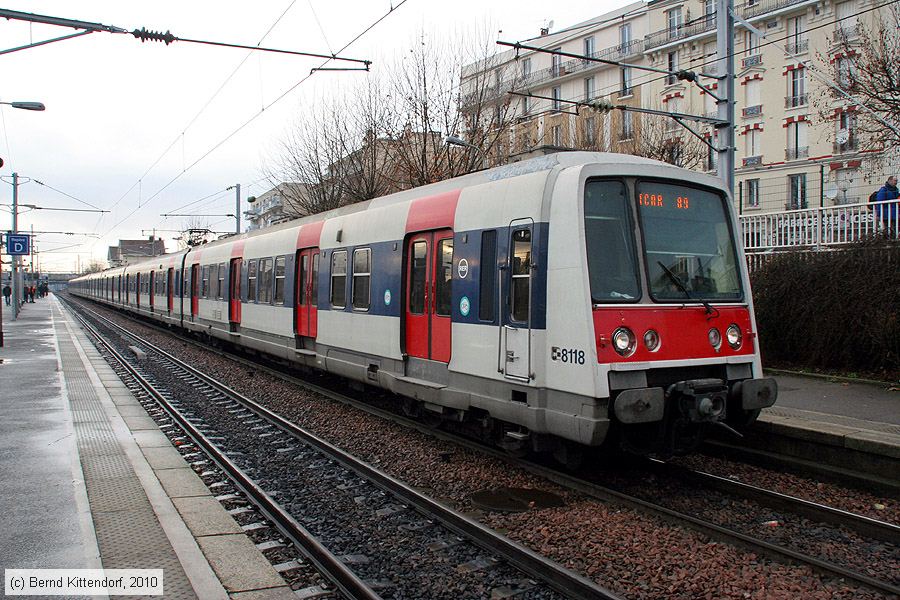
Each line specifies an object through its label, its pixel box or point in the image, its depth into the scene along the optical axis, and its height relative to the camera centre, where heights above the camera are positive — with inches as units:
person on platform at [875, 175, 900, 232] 493.7 +52.6
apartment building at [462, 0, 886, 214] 1310.3 +400.0
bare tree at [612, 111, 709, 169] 1001.0 +220.3
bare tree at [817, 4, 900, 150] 531.5 +157.5
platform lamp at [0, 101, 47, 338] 1415.4 +157.1
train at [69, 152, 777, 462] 252.1 -9.1
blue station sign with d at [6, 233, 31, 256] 959.6 +62.5
